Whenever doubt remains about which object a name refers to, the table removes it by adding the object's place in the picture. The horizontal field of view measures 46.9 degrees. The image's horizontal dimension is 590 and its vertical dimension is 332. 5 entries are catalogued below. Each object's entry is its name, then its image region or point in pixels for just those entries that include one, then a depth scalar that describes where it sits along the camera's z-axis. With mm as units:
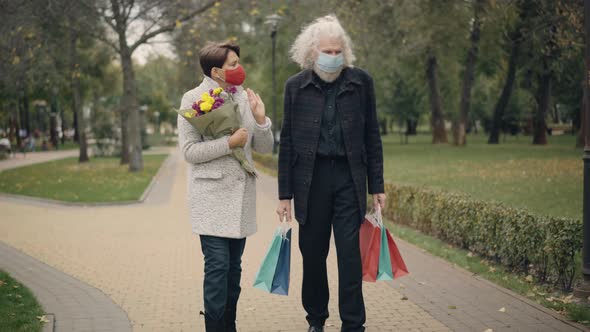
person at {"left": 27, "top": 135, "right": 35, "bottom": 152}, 47200
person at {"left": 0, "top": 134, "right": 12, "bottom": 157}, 37503
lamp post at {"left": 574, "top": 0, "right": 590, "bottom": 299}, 5336
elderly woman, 3984
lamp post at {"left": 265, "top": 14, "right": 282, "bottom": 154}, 26922
